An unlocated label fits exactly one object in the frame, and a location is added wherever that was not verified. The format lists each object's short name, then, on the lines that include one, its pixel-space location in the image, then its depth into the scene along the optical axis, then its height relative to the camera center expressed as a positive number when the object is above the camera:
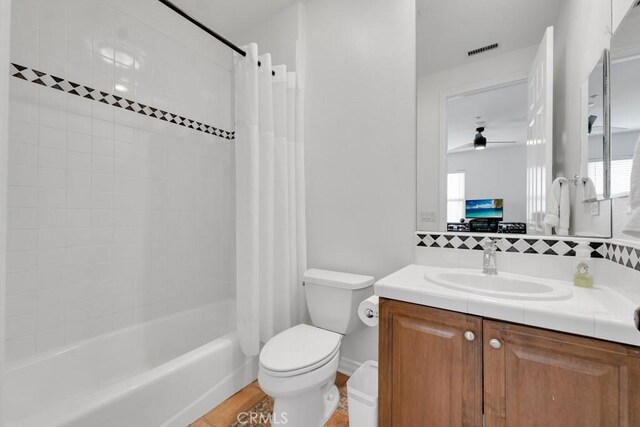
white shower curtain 1.64 +0.07
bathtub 1.10 -0.85
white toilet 1.21 -0.69
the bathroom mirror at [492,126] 1.25 +0.44
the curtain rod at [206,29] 1.33 +0.99
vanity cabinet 0.76 -0.53
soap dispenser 1.10 -0.24
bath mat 1.41 -1.11
